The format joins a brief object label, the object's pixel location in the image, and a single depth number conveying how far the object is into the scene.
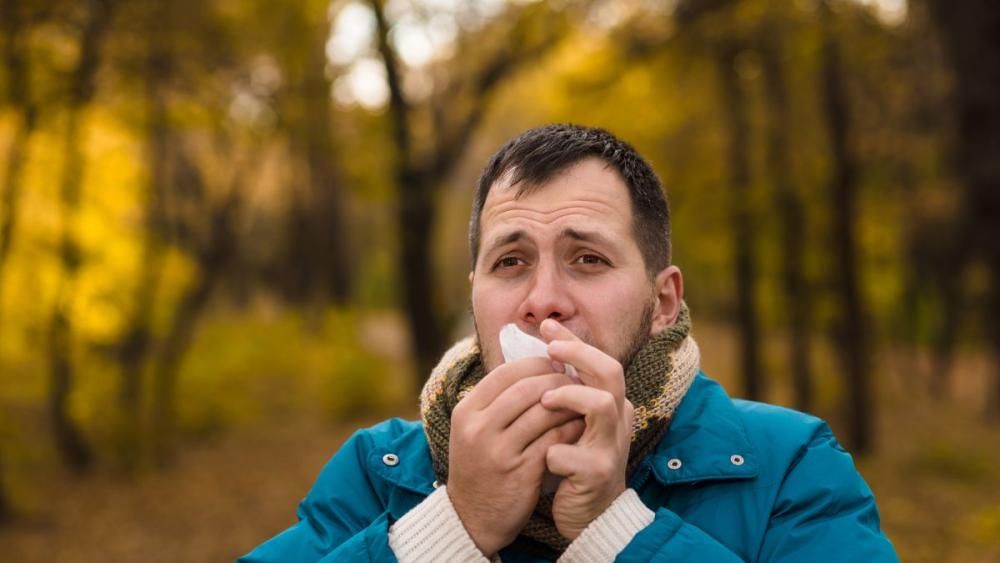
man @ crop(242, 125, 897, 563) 1.94
